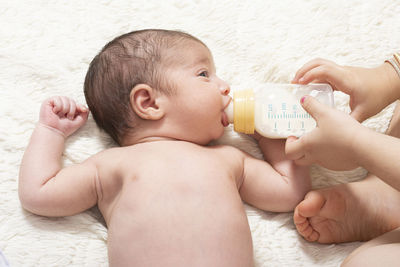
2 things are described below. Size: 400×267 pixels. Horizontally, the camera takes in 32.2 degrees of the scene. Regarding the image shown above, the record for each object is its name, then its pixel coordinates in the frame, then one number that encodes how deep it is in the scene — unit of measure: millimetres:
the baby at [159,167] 601
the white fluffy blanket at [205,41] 659
